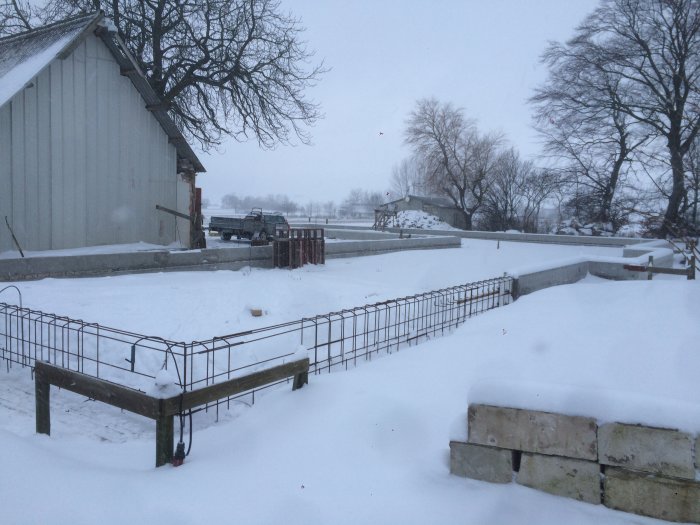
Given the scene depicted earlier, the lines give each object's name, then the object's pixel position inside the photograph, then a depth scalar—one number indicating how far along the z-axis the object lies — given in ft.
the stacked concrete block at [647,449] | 10.06
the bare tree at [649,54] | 85.46
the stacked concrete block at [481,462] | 11.55
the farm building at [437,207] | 159.22
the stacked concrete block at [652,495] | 10.04
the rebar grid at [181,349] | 22.16
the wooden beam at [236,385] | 12.84
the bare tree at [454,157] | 147.64
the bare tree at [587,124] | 95.81
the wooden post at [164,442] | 12.82
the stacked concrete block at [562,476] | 10.78
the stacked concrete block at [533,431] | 10.78
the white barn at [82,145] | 39.32
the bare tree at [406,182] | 266.22
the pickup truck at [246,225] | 89.99
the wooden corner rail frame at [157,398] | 12.79
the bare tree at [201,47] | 63.82
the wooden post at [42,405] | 15.30
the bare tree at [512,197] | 140.77
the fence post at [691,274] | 35.30
